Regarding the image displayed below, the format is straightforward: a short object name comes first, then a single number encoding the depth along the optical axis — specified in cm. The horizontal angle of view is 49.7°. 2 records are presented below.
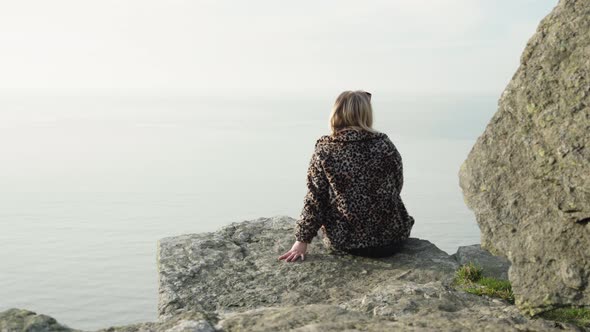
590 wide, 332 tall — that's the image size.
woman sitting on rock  766
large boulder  488
